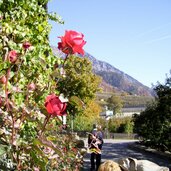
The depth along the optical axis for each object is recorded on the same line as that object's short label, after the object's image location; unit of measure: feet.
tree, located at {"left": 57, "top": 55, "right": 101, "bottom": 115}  91.80
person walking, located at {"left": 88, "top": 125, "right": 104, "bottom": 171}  29.30
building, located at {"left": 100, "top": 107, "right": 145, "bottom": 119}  316.50
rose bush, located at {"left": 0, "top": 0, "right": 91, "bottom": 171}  4.73
